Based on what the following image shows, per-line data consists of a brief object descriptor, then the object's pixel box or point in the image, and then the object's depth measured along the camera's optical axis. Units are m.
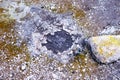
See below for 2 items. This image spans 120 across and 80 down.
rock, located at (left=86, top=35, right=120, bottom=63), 4.62
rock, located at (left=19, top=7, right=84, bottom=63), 4.84
